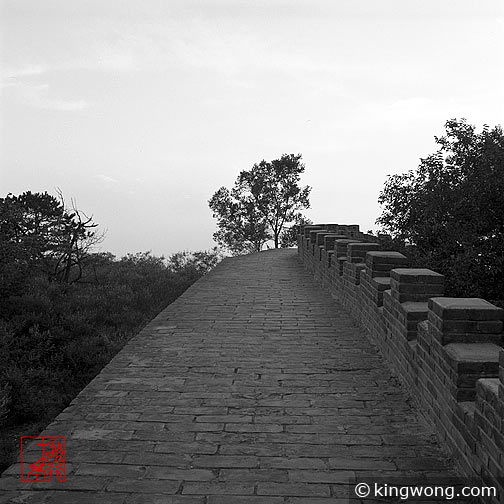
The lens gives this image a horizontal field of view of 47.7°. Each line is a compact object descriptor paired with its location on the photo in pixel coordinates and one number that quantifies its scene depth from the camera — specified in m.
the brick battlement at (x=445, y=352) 2.68
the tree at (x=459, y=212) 9.02
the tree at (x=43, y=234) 12.17
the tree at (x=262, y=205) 26.27
